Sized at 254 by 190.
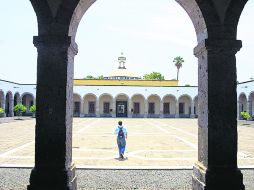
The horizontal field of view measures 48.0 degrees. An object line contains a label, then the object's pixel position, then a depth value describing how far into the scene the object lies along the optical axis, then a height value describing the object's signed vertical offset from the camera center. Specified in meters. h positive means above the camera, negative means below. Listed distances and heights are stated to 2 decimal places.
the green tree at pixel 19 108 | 34.41 -0.14
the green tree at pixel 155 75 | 73.25 +8.48
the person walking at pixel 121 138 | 9.66 -1.03
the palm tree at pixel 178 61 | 65.06 +10.75
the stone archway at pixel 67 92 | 4.68 +0.27
